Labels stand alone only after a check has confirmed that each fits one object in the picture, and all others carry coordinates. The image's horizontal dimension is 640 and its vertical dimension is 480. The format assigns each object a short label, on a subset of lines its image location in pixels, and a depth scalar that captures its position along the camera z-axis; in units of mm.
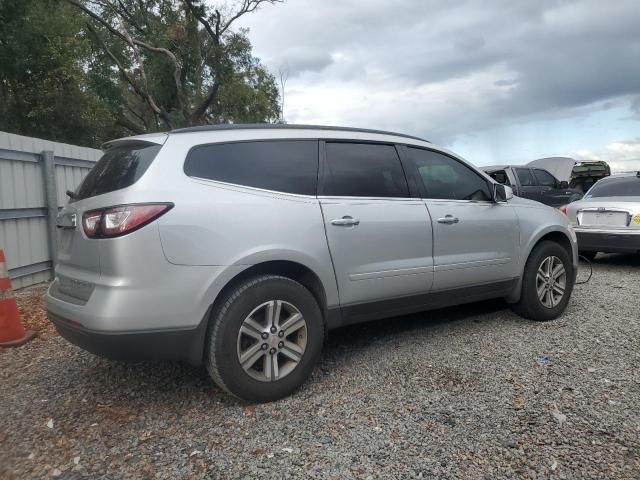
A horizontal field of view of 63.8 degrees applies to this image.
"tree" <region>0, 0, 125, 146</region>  16359
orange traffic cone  4473
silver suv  2861
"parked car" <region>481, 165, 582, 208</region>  11667
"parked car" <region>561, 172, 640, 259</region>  7351
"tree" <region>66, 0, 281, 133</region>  25078
